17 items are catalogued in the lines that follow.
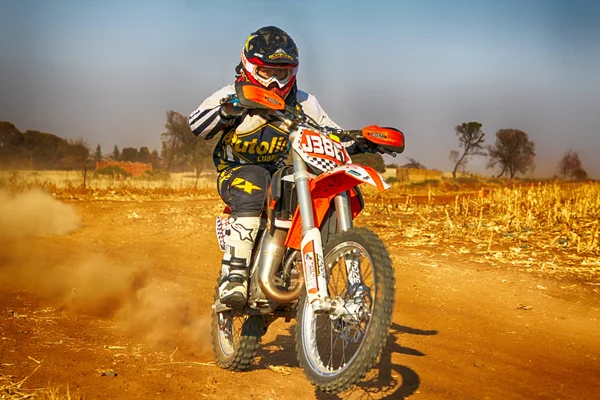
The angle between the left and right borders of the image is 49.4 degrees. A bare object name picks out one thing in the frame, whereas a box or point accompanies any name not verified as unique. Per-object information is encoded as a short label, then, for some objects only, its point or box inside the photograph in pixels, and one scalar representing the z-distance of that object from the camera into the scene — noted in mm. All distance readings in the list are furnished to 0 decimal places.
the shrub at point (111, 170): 46459
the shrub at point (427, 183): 37725
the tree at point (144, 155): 61891
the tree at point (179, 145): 54656
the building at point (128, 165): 51003
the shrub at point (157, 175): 42719
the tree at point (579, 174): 51331
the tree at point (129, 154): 62750
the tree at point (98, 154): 47028
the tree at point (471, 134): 59250
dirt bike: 4234
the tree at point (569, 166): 56312
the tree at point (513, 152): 61812
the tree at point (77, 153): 40969
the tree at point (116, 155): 59944
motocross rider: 5406
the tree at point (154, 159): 57666
